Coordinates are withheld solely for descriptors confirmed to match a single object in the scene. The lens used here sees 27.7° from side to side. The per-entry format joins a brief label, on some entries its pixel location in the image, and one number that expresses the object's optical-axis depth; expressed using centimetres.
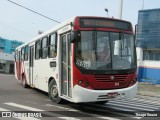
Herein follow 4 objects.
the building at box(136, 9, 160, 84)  3366
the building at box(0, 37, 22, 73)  6812
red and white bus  1061
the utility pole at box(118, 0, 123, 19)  2220
